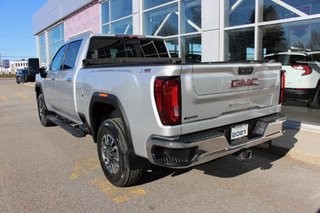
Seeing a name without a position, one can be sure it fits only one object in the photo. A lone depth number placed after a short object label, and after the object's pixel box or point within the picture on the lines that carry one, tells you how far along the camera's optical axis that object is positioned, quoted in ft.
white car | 27.71
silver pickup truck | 11.75
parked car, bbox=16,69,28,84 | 110.80
